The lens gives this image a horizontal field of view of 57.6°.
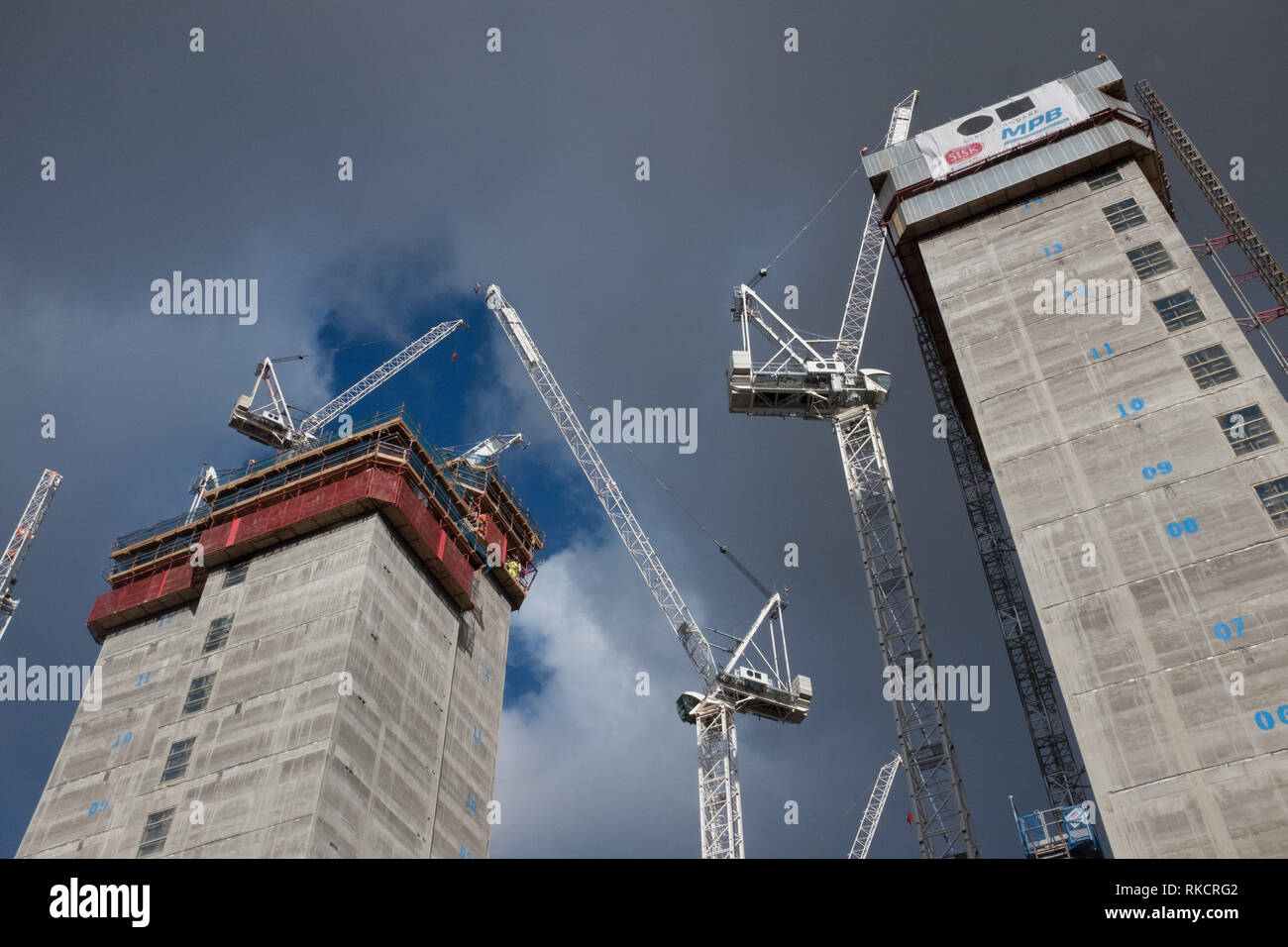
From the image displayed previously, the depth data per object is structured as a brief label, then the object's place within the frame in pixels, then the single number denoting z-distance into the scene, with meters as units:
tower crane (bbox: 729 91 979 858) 81.38
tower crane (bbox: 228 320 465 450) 129.75
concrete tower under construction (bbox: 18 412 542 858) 81.81
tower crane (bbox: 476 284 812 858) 113.50
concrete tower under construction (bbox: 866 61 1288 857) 60.00
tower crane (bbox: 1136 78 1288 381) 114.50
